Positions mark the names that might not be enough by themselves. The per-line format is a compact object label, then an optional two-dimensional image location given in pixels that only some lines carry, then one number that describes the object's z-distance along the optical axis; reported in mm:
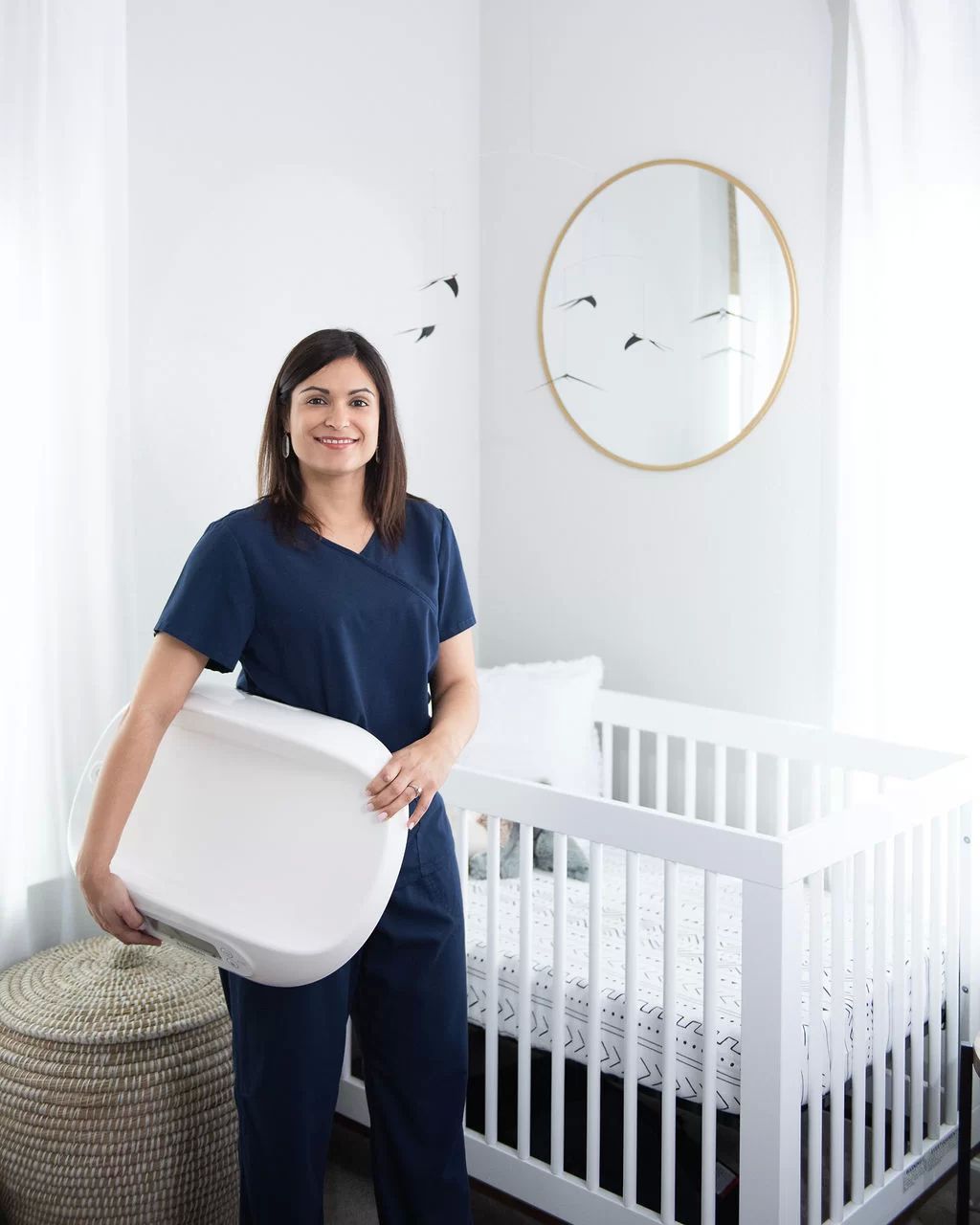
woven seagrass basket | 1651
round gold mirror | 2332
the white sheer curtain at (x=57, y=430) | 1844
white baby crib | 1494
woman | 1363
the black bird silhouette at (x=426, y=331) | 2680
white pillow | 2307
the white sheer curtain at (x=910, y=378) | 1950
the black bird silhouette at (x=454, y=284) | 2750
